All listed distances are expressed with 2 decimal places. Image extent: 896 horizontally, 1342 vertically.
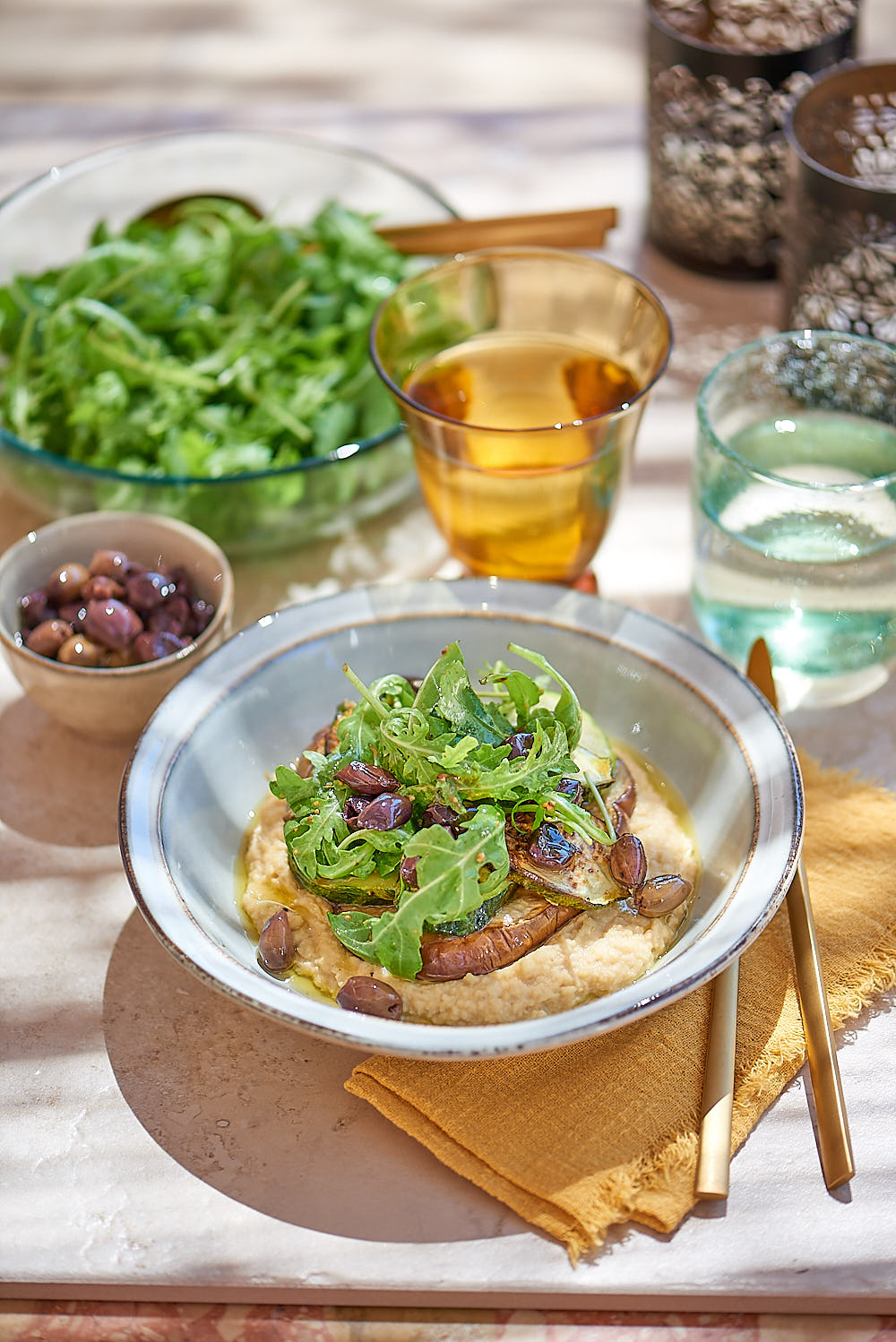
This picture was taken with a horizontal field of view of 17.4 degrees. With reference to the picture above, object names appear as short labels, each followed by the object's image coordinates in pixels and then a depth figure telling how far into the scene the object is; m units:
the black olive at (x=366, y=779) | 0.83
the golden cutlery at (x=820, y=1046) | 0.81
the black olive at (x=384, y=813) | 0.82
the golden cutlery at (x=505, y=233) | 1.00
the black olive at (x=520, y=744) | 0.84
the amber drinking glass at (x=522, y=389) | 0.90
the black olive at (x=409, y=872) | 0.81
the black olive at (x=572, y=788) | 0.83
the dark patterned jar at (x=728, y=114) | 1.02
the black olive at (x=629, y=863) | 0.83
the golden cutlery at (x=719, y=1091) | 0.80
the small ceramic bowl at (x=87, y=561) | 0.89
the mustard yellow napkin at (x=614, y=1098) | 0.80
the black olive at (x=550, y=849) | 0.82
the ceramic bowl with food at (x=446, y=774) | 0.79
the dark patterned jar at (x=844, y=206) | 0.96
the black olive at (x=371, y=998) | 0.80
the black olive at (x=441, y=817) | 0.82
